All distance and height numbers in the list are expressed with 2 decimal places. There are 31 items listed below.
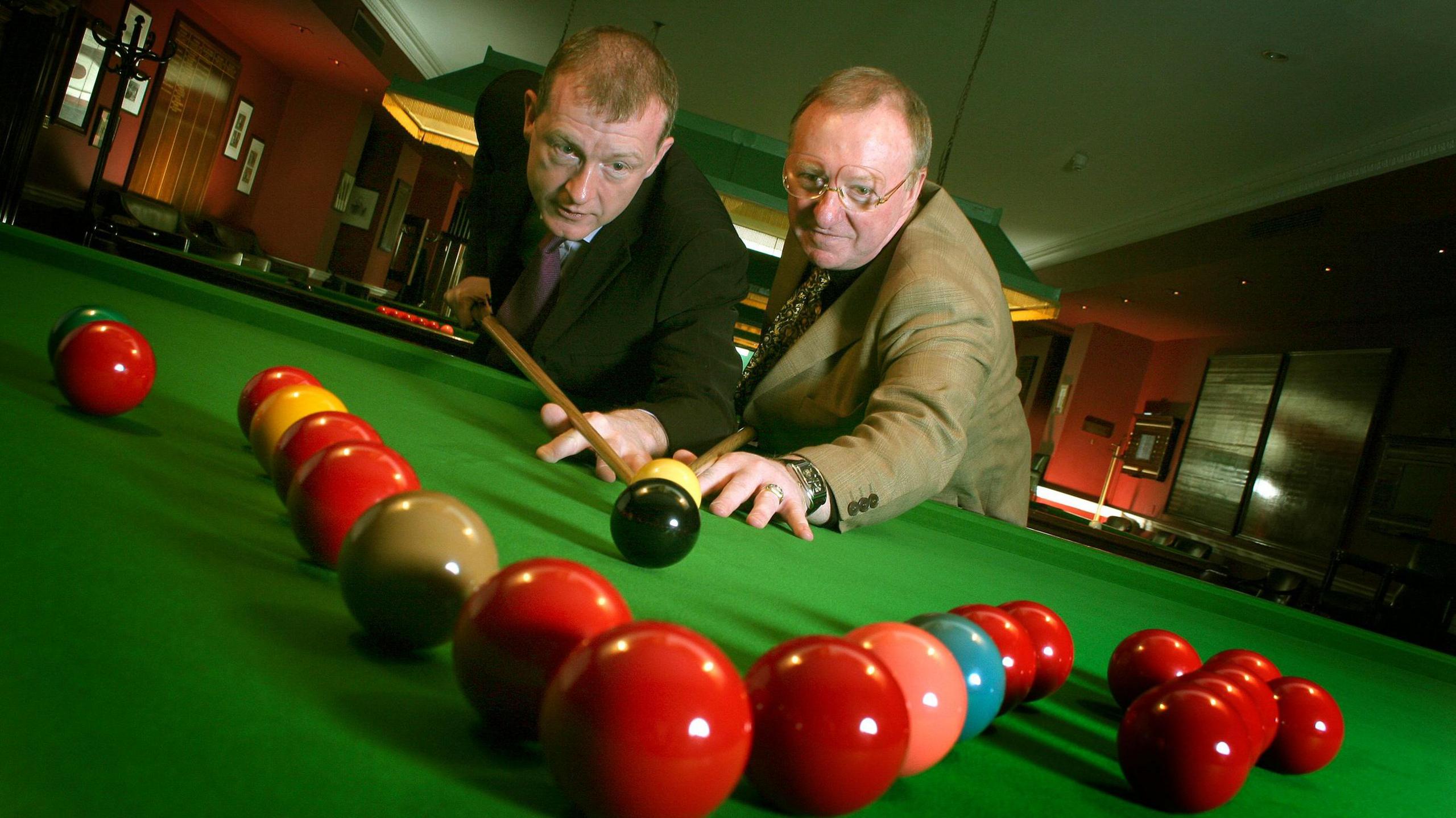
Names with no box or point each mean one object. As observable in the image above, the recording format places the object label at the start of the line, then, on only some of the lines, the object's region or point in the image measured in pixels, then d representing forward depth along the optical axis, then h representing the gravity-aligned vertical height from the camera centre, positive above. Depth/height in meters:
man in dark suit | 2.12 +0.32
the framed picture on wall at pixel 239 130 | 11.99 +1.66
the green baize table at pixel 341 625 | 0.44 -0.23
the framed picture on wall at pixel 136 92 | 9.34 +1.42
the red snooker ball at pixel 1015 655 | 0.86 -0.15
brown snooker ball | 0.62 -0.17
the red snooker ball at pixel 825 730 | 0.53 -0.17
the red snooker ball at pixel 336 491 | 0.74 -0.16
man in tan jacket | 1.65 +0.23
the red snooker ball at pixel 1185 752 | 0.73 -0.16
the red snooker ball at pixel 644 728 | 0.46 -0.17
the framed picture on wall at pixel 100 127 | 9.34 +0.90
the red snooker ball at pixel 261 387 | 1.13 -0.15
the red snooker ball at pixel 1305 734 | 0.92 -0.15
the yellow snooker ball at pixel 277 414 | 1.00 -0.15
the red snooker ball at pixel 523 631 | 0.54 -0.17
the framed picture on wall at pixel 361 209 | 14.80 +1.36
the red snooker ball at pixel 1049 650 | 0.97 -0.15
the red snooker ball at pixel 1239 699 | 0.81 -0.12
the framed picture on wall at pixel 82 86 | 8.60 +1.18
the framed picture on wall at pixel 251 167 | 12.66 +1.29
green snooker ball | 1.11 -0.13
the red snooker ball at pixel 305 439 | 0.89 -0.15
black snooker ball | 0.94 -0.14
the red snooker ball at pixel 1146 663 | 1.02 -0.14
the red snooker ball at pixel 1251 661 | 1.08 -0.12
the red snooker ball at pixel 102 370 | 1.03 -0.17
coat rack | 5.60 +0.99
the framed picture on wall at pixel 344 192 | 13.42 +1.41
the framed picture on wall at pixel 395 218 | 15.64 +1.50
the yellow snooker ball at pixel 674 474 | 1.32 -0.12
